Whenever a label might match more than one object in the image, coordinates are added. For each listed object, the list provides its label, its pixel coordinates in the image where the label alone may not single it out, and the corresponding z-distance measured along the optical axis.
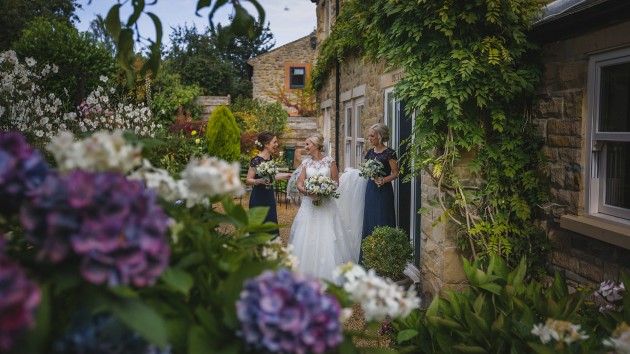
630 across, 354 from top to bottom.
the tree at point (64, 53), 11.45
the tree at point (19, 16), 20.91
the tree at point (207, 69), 32.66
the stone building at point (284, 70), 25.11
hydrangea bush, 0.89
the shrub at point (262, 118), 17.47
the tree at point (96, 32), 29.55
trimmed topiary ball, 5.62
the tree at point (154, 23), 1.69
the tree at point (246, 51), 42.38
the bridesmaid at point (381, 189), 6.46
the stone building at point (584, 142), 3.55
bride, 6.74
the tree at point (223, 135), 14.32
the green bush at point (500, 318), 2.07
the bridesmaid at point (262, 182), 6.98
